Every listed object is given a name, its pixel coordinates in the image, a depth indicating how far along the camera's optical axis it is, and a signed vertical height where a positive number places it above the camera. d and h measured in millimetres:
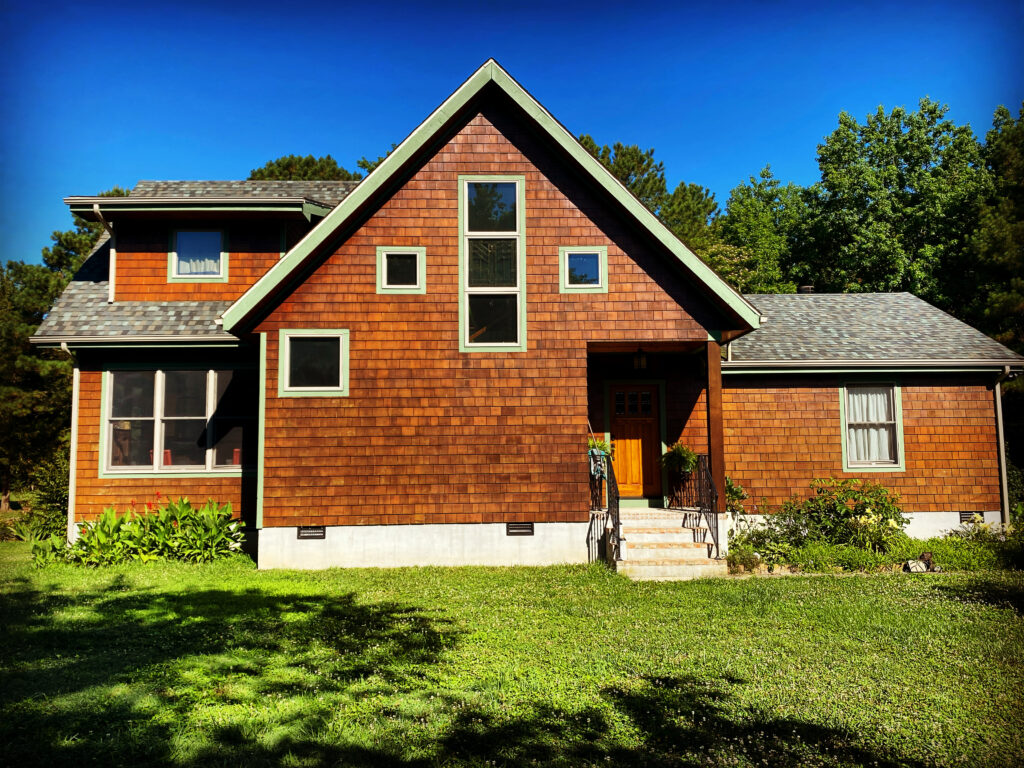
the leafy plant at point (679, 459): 12820 -550
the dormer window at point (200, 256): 13688 +3666
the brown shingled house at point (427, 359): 11461 +1363
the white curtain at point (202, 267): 13750 +3445
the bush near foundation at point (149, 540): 11633 -1752
